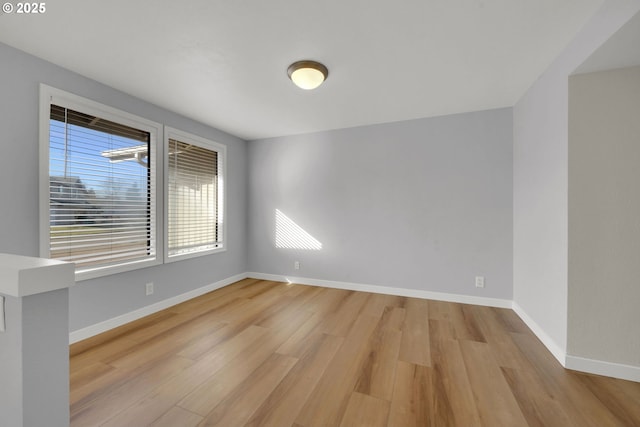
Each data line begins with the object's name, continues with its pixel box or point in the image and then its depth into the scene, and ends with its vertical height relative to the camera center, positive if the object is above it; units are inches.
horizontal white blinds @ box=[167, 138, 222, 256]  128.0 +8.2
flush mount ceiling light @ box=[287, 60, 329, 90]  84.1 +47.9
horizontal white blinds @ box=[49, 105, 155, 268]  87.4 +8.9
